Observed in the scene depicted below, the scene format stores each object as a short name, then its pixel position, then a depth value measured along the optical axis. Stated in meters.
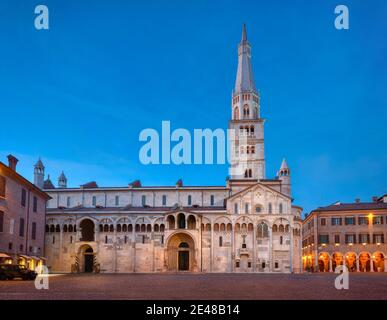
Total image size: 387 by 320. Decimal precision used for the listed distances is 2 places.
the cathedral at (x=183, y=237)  74.00
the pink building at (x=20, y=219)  43.16
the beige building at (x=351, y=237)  82.06
